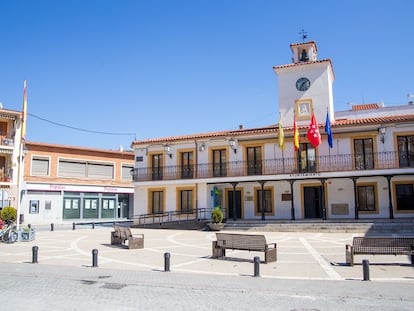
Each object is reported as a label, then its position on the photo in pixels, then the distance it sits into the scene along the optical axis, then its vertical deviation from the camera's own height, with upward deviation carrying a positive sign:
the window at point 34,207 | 33.44 +0.03
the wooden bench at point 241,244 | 11.61 -1.16
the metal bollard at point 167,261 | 10.54 -1.44
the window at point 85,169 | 36.00 +3.46
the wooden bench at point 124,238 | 15.12 -1.25
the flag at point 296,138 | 23.92 +3.95
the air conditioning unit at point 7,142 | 29.94 +4.87
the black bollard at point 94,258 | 11.30 -1.43
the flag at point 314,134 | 23.19 +4.04
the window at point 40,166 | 34.06 +3.49
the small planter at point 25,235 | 18.27 -1.25
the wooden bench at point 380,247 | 10.93 -1.17
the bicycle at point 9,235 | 17.70 -1.22
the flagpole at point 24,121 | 18.56 +3.96
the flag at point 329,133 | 23.31 +4.12
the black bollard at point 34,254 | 12.04 -1.39
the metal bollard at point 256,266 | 9.70 -1.46
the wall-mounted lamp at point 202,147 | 28.03 +4.06
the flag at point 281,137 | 24.17 +4.06
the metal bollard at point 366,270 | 9.03 -1.48
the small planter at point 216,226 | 23.76 -1.20
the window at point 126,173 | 40.59 +3.39
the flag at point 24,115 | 18.56 +4.24
